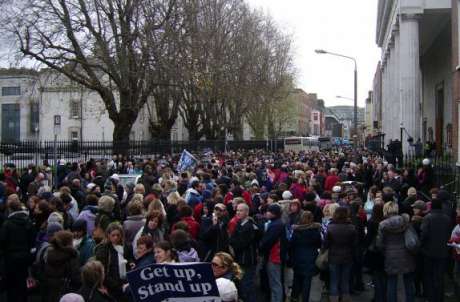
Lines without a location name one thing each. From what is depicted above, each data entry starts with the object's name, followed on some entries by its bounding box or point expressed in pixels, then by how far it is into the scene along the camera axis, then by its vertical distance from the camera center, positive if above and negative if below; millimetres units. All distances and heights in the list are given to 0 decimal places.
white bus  63338 +98
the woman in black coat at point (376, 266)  9133 -1772
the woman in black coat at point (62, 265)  7004 -1351
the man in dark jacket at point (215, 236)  8695 -1265
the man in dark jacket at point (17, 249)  8383 -1383
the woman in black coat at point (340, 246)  8891 -1451
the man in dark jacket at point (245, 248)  8617 -1428
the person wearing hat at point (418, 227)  9719 -1285
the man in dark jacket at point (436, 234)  9148 -1313
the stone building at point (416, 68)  30125 +4719
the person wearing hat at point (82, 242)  7715 -1209
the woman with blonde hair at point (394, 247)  8844 -1448
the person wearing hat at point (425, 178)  16906 -923
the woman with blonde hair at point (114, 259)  6965 -1286
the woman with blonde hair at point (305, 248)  8961 -1481
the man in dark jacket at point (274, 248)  8750 -1471
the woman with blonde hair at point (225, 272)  5434 -1187
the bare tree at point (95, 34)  27234 +4845
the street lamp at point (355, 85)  37956 +3526
